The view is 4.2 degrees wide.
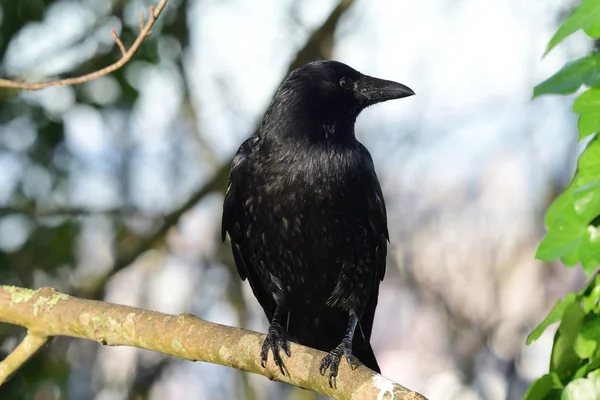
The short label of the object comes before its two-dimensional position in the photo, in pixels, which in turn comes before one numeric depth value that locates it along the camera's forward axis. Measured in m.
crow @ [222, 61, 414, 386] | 7.78
